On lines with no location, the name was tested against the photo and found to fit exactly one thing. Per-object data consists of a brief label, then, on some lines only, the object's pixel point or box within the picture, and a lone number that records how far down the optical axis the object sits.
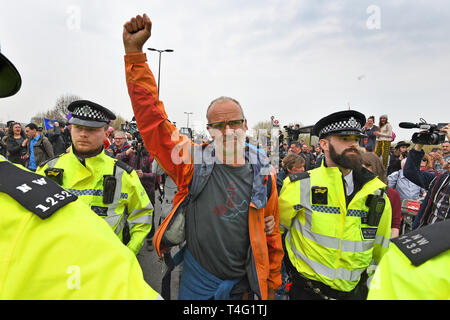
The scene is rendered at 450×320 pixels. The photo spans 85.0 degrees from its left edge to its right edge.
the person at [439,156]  5.09
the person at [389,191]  2.81
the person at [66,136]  10.18
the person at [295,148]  8.09
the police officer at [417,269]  0.66
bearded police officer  1.83
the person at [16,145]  7.47
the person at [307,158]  9.26
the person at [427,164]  5.23
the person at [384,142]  4.18
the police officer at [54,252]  0.61
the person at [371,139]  6.93
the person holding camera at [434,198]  2.23
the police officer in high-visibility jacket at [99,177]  2.16
